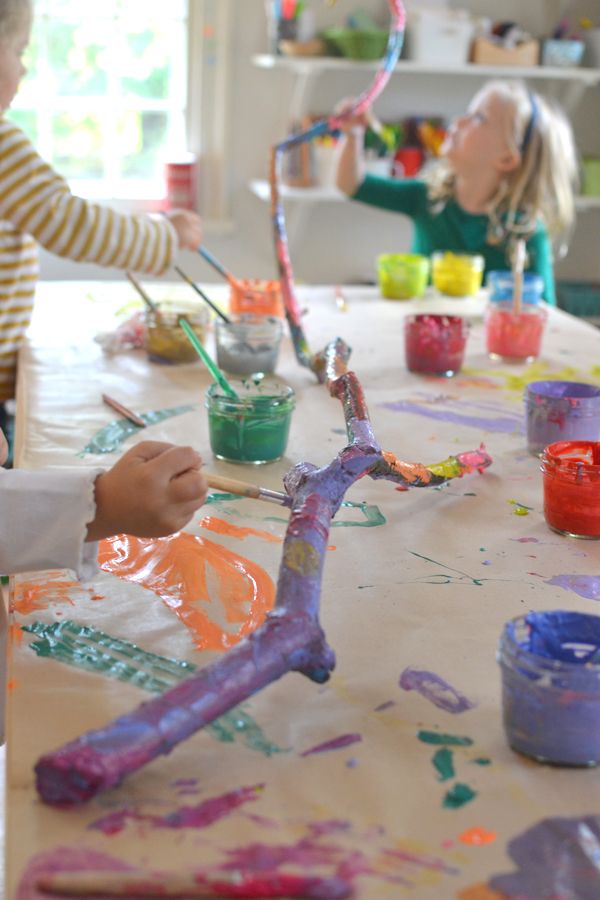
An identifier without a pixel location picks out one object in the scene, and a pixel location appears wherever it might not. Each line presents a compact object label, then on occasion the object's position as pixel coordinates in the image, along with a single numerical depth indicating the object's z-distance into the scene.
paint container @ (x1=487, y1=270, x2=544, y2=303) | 2.10
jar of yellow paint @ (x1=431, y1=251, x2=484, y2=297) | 2.29
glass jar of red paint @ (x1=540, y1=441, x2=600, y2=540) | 1.05
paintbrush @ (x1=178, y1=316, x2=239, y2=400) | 1.28
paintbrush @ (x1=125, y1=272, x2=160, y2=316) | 1.69
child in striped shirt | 1.75
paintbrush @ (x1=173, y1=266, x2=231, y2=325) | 1.69
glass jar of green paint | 1.23
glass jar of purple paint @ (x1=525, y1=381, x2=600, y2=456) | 1.29
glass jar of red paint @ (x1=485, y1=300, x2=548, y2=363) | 1.76
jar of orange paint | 1.99
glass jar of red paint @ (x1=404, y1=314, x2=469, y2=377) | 1.65
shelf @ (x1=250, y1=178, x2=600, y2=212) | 3.41
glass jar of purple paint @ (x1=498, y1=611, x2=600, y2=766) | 0.67
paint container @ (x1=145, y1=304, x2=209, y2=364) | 1.66
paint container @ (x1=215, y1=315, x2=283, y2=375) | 1.60
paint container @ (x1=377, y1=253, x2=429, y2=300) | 2.24
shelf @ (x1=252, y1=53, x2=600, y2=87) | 3.39
